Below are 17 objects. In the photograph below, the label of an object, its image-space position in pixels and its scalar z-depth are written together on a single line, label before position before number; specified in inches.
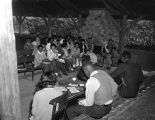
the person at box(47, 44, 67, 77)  315.3
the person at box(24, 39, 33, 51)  360.5
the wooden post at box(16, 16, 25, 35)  623.4
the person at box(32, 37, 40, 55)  327.4
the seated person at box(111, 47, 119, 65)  398.9
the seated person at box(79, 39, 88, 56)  369.1
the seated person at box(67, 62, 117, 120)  147.3
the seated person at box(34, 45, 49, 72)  305.4
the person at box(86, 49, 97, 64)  366.0
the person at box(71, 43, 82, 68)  357.7
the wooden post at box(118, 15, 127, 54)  448.8
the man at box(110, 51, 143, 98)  188.1
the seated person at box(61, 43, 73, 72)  341.7
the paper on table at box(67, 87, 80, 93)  180.9
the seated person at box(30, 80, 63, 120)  142.1
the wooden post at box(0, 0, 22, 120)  97.7
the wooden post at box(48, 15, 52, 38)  557.9
